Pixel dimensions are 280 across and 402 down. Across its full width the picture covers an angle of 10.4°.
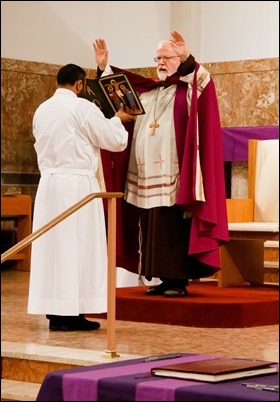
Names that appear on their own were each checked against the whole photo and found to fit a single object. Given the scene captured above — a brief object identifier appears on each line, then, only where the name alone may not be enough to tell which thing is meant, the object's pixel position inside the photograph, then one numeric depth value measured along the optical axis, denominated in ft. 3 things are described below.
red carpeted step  29.72
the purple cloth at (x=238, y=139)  37.85
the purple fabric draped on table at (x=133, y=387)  16.25
